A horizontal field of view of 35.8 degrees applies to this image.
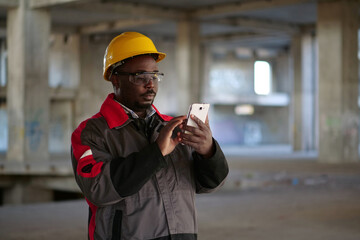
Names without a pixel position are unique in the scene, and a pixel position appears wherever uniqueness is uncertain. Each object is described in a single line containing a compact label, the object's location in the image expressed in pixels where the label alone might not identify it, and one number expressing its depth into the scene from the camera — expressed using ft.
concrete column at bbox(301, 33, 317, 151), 107.24
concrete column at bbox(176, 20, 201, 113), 93.45
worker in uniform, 9.43
